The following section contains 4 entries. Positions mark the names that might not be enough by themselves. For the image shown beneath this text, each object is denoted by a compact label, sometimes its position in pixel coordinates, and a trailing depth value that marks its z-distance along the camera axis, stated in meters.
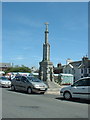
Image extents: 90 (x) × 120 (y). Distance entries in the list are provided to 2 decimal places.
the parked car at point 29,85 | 15.49
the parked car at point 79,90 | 11.29
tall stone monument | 24.55
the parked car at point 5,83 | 22.04
